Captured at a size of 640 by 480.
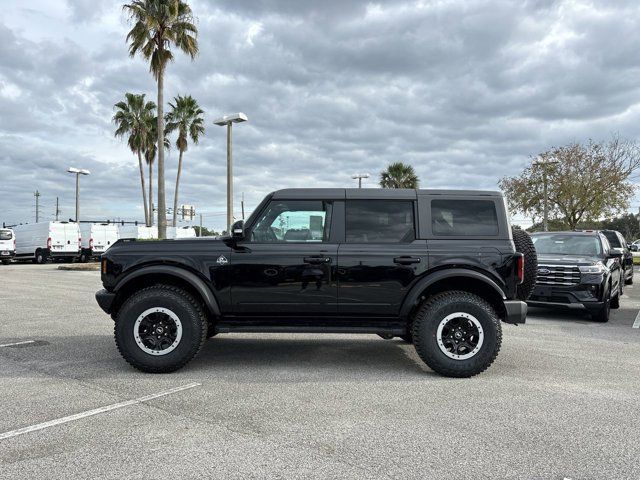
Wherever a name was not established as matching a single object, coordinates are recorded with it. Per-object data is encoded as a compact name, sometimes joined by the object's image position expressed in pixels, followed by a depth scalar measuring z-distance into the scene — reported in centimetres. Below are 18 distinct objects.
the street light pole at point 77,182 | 3212
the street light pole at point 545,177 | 2807
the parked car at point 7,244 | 2925
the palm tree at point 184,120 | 3778
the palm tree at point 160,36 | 2100
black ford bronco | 505
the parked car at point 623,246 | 1463
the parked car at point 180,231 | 3573
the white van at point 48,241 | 2959
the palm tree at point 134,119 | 3719
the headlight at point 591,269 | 863
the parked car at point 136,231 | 3057
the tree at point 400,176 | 4212
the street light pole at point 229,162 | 1963
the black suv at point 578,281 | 860
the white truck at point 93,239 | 3122
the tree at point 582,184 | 2919
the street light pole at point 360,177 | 3062
